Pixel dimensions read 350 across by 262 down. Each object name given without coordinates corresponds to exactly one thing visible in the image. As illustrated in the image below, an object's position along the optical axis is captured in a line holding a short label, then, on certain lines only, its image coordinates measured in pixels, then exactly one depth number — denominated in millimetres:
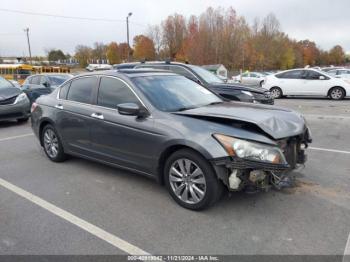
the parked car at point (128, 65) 10614
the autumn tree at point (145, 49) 71562
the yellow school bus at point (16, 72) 27281
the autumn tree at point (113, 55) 86750
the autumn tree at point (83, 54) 87062
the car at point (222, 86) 8336
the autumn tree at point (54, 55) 95438
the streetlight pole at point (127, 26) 34041
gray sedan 3375
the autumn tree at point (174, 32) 71812
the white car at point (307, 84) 15141
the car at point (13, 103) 9383
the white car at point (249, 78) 32388
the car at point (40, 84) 11734
